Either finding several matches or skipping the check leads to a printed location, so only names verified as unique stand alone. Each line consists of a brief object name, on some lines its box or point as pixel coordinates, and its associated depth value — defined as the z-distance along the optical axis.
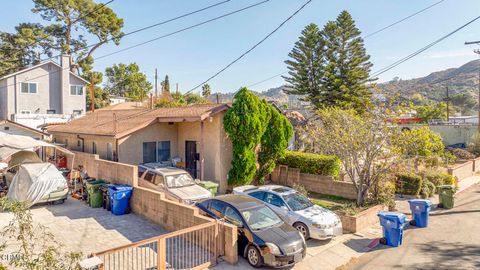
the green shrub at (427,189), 15.77
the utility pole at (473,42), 25.97
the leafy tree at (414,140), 11.83
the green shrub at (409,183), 15.40
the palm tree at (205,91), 64.67
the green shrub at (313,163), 16.25
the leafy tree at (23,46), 41.47
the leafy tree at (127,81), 57.81
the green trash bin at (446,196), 14.01
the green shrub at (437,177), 16.98
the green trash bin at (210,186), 13.53
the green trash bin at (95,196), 12.83
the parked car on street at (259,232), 7.68
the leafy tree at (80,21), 42.13
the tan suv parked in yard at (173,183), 11.66
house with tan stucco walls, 15.55
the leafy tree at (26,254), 4.30
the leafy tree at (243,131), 15.09
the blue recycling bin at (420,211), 11.55
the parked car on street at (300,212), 9.78
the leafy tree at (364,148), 12.29
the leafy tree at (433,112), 59.53
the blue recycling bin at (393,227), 9.71
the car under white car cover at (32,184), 12.30
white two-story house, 32.06
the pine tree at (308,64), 32.31
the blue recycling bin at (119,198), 11.80
